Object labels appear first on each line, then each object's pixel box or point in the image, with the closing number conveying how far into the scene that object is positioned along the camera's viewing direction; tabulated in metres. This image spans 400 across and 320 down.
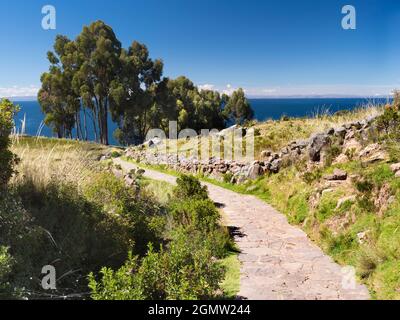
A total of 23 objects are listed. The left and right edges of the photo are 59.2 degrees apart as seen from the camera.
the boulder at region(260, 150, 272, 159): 14.46
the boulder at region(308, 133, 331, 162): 11.46
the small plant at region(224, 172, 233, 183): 14.80
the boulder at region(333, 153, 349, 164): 9.89
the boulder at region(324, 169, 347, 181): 8.89
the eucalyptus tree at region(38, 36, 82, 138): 36.72
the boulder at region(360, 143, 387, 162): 8.33
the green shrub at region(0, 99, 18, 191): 5.07
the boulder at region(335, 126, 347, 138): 11.55
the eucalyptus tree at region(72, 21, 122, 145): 35.22
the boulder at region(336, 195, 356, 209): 7.56
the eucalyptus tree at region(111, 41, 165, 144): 36.50
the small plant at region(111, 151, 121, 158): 27.69
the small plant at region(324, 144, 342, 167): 10.42
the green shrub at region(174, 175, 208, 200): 9.76
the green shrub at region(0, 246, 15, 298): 3.97
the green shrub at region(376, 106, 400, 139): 9.52
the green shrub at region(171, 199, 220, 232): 7.44
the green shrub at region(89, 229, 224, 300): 4.03
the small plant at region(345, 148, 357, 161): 9.67
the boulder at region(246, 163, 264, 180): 13.56
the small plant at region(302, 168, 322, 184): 9.79
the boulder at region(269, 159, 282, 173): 13.11
